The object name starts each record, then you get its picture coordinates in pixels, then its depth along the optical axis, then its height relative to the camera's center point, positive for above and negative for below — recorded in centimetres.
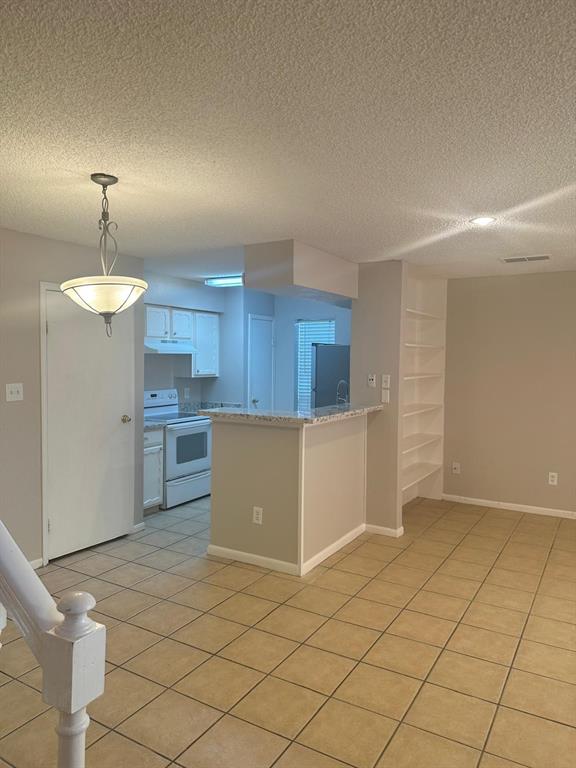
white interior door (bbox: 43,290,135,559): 388 -50
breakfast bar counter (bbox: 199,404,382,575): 373 -87
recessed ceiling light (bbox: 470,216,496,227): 313 +85
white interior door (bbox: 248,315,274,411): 657 +2
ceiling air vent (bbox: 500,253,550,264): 428 +86
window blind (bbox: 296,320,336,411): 682 +14
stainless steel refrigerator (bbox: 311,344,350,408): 602 -11
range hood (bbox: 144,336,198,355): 539 +17
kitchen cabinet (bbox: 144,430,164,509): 501 -98
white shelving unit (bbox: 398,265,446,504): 555 -19
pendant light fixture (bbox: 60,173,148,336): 247 +33
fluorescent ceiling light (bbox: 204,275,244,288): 548 +85
